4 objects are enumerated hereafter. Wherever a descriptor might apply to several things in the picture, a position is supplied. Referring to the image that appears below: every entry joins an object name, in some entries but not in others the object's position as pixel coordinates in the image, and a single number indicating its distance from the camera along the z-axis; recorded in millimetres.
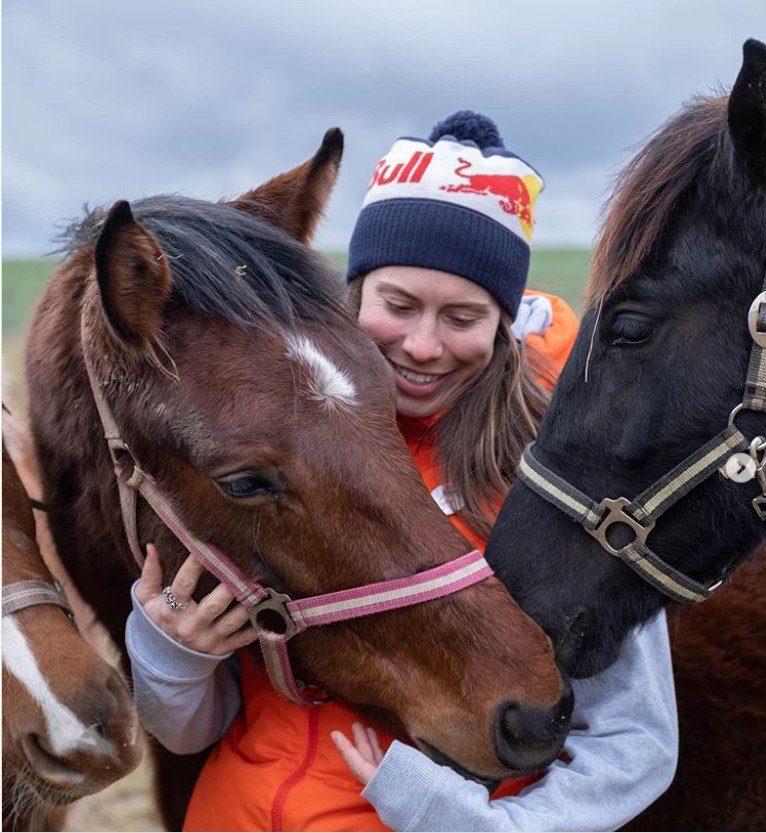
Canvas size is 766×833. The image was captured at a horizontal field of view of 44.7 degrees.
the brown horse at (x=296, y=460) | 2096
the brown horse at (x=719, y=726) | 2967
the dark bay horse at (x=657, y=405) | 2283
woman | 2248
